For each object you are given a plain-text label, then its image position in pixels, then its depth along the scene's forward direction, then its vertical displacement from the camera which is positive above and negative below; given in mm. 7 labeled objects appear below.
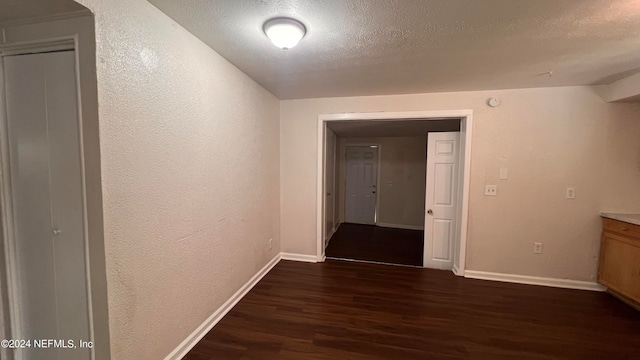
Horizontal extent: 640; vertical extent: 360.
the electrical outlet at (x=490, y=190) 2999 -249
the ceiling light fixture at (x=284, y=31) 1541 +897
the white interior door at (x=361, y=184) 6098 -392
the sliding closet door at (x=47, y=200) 1328 -195
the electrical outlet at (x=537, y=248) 2922 -938
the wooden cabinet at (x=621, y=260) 2342 -920
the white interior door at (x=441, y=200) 3346 -430
